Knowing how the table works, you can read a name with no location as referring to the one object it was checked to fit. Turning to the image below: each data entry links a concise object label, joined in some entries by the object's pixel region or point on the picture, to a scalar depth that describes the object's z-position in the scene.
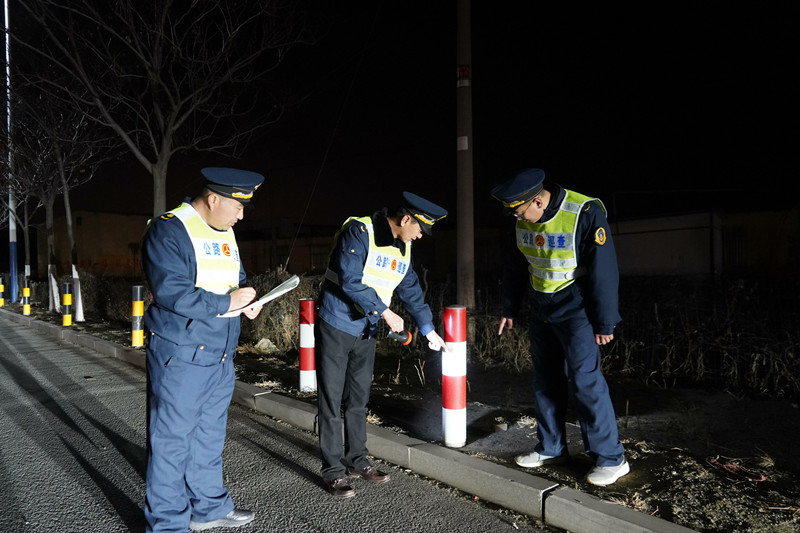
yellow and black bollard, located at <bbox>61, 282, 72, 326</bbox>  11.39
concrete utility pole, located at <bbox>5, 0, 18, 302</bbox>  20.55
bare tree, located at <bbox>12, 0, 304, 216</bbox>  10.15
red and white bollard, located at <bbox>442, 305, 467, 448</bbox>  3.81
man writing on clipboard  2.53
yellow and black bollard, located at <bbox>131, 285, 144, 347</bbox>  8.52
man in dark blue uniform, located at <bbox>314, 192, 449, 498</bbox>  3.28
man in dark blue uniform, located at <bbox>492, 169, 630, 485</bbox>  3.08
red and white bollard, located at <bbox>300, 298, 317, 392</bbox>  5.37
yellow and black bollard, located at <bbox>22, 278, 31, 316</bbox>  14.99
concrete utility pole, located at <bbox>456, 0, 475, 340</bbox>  6.50
